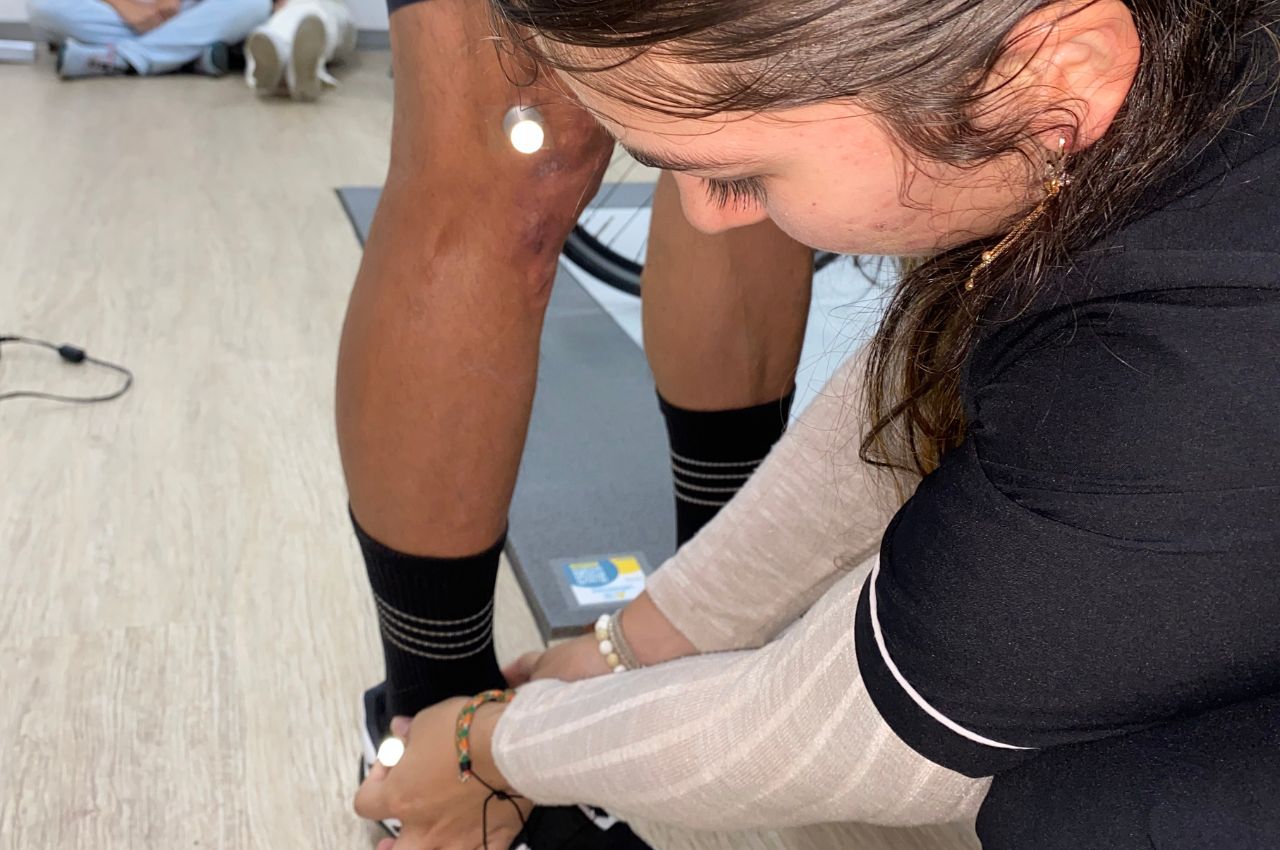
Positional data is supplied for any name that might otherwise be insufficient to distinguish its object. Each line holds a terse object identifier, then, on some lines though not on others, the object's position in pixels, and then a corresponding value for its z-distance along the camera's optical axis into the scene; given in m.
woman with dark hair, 0.47
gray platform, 1.14
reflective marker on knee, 0.70
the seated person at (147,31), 3.54
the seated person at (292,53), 3.33
